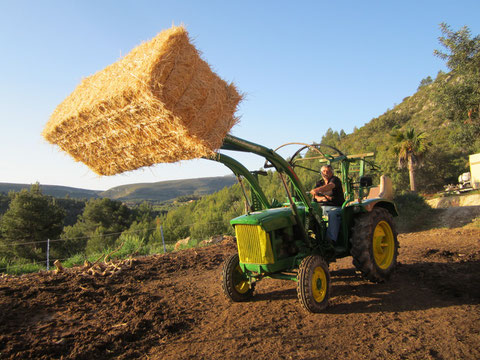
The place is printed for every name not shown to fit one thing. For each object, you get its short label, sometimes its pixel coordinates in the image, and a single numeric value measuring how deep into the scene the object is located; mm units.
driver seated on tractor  5211
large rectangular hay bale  3164
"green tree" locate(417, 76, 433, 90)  101838
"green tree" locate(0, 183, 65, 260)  30562
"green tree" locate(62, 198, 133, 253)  46812
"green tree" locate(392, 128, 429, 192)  29750
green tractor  4430
